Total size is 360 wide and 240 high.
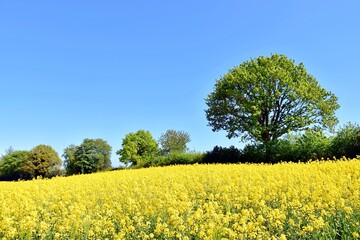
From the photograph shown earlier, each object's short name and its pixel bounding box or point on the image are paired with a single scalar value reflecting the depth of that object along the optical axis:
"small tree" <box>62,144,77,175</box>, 55.90
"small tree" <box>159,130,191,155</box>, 56.11
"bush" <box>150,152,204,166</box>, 30.46
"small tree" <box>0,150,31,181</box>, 52.78
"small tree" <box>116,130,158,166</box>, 48.75
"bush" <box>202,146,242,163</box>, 28.03
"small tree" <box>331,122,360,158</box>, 21.23
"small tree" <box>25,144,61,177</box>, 51.44
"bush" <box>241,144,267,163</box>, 25.95
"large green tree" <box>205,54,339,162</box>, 31.67
